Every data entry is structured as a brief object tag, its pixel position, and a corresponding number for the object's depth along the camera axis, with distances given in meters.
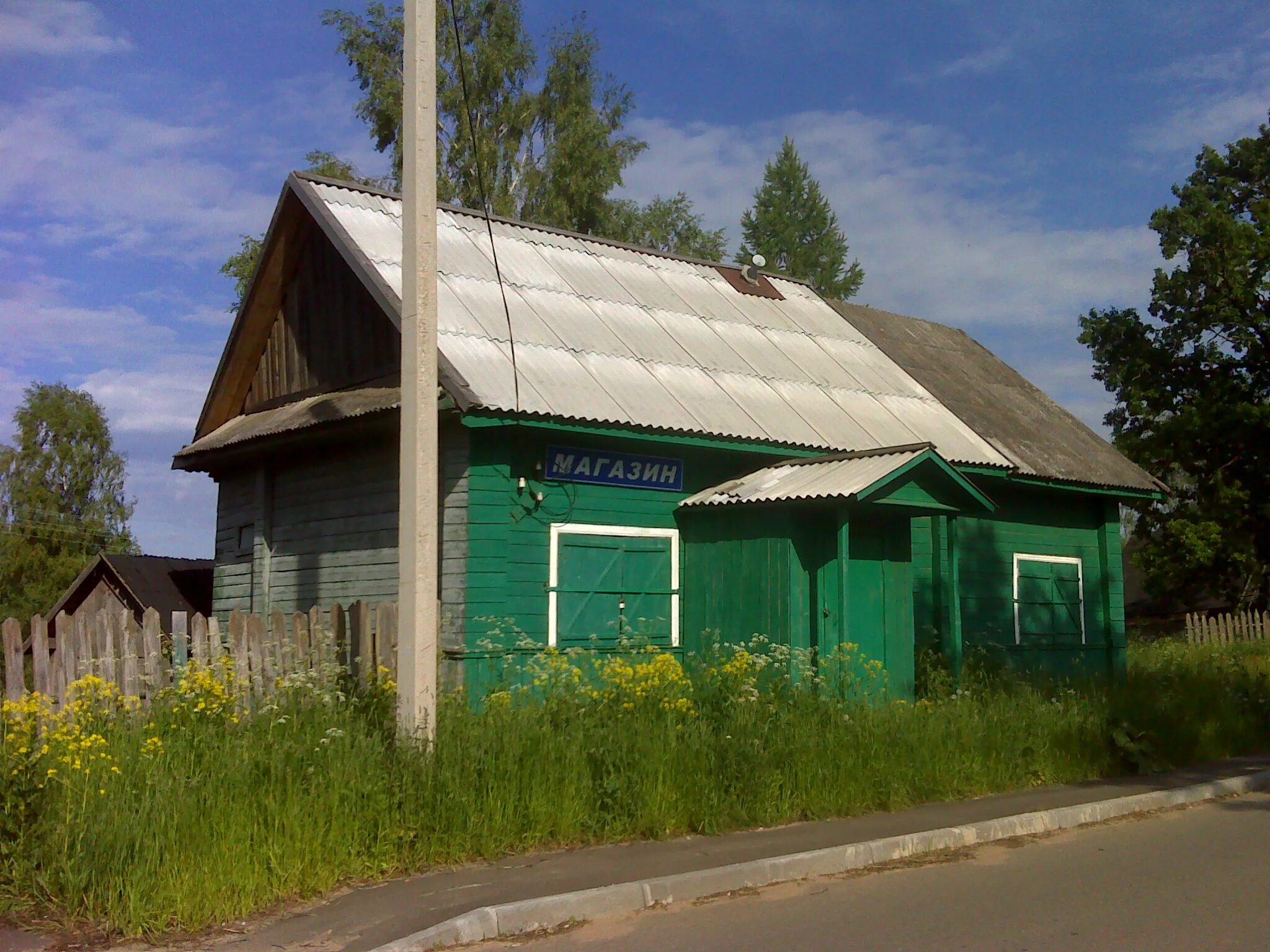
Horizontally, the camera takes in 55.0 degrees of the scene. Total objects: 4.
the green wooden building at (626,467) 11.70
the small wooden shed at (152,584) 19.77
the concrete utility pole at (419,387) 7.73
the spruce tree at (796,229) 62.72
